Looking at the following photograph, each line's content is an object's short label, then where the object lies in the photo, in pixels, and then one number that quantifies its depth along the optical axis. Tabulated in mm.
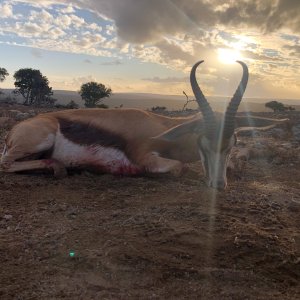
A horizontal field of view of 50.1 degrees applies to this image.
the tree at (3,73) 43921
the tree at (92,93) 38518
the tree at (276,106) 33358
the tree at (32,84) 39924
